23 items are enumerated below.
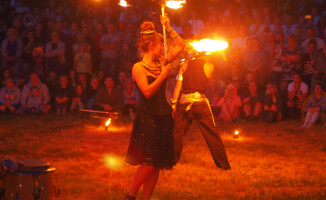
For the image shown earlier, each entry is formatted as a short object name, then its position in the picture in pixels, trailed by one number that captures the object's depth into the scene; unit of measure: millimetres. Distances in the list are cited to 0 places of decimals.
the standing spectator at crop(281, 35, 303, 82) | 13523
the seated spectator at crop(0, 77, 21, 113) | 15062
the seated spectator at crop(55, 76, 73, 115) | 15305
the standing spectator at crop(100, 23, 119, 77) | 15203
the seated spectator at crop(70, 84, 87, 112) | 15336
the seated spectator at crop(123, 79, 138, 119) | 14602
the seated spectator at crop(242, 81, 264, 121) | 13839
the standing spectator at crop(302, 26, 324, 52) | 13371
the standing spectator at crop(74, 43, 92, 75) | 15461
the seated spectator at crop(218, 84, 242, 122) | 13898
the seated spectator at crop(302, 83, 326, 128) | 12656
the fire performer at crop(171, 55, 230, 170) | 7203
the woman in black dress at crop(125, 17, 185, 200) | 4750
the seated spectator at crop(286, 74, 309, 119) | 13502
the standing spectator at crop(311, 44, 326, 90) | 13234
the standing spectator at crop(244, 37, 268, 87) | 13984
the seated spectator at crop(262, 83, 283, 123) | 13430
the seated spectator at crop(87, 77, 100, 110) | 15312
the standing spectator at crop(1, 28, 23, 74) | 15930
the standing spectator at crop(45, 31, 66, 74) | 15586
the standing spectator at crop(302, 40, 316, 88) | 13414
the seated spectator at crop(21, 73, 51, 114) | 15266
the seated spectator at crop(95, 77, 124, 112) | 14312
